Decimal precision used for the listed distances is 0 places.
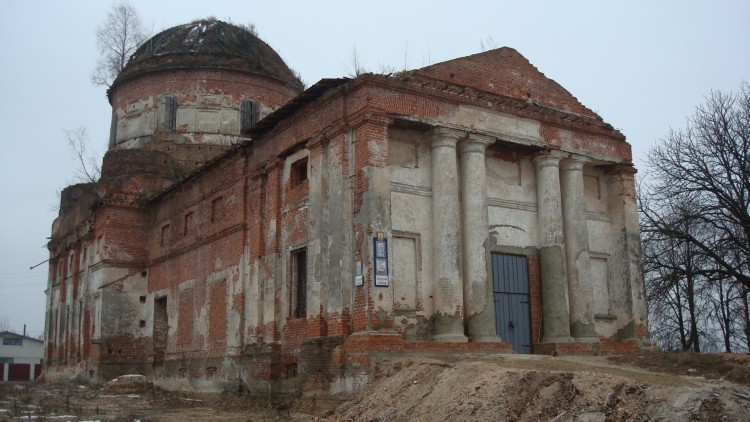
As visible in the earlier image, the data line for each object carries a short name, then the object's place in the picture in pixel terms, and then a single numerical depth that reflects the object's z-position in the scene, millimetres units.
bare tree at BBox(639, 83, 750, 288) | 20812
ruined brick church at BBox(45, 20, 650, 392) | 14219
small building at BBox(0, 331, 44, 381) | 63250
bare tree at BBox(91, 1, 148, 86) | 34250
